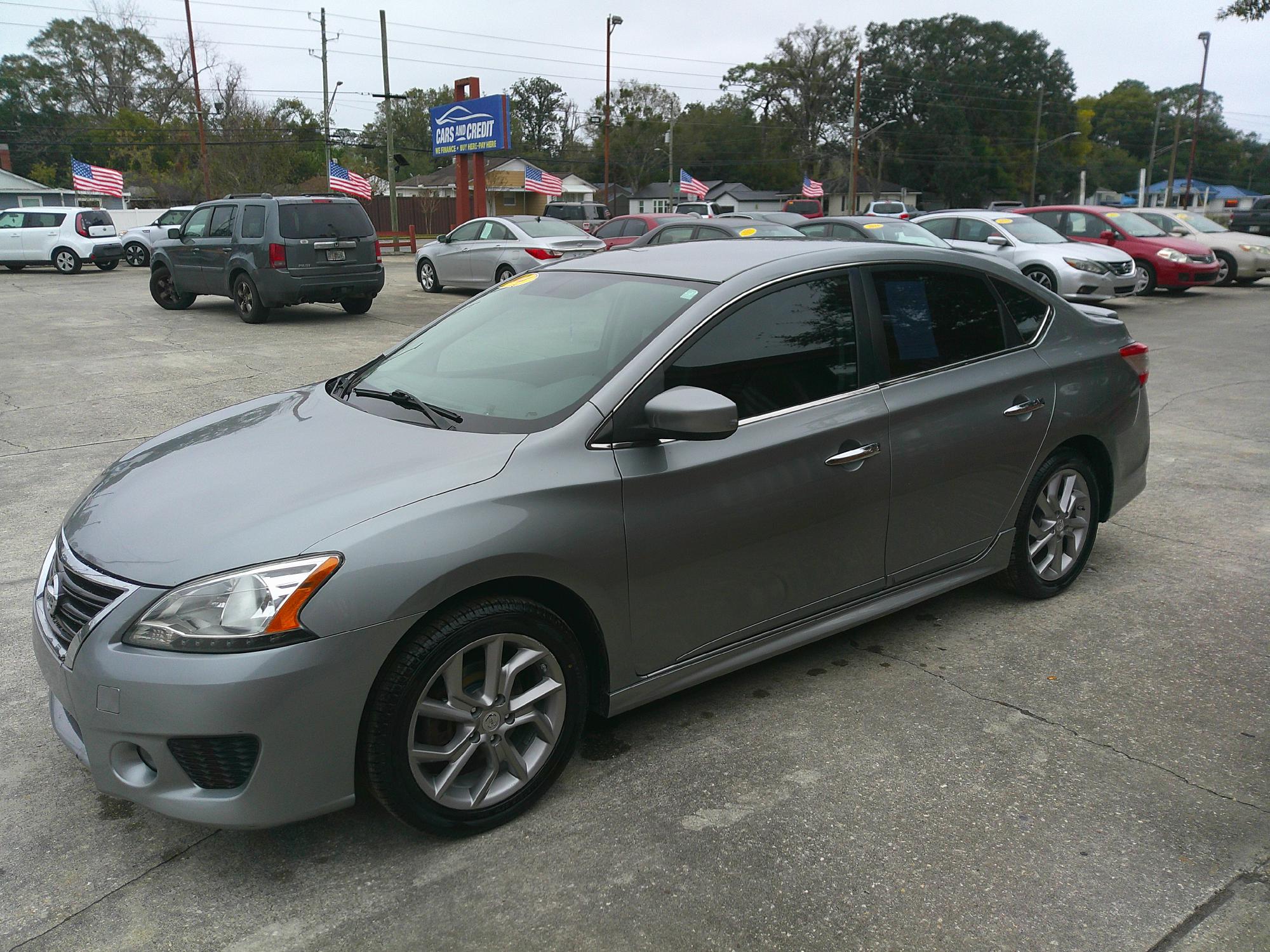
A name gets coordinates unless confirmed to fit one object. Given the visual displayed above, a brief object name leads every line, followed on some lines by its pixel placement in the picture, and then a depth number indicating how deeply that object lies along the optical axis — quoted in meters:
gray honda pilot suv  14.31
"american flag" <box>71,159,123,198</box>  33.16
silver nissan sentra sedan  2.54
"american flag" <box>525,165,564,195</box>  34.09
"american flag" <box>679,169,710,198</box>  39.25
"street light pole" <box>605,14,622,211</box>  44.91
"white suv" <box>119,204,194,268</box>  27.19
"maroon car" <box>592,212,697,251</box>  19.36
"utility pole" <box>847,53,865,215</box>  49.39
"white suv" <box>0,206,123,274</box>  25.25
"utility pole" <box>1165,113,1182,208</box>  63.10
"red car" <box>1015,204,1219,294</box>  18.33
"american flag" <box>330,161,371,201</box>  32.25
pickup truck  33.72
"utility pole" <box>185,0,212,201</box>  37.84
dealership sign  25.14
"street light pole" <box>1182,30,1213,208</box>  54.92
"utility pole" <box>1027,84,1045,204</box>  78.88
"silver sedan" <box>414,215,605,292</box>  16.77
